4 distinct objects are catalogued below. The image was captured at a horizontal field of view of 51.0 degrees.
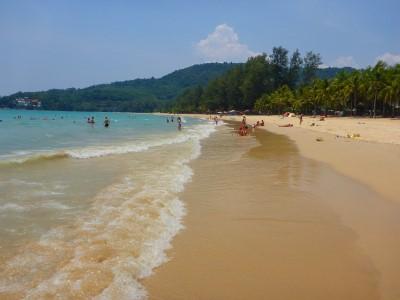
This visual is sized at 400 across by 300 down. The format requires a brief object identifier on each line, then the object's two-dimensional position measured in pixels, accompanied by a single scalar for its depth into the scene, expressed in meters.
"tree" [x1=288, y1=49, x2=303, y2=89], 127.12
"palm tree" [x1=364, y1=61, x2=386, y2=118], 66.69
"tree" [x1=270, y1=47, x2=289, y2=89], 128.38
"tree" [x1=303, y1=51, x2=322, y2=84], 122.31
